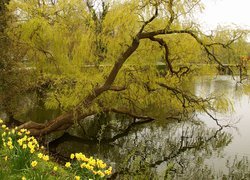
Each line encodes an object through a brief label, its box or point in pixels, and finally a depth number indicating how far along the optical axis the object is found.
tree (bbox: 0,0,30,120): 9.60
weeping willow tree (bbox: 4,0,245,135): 10.35
